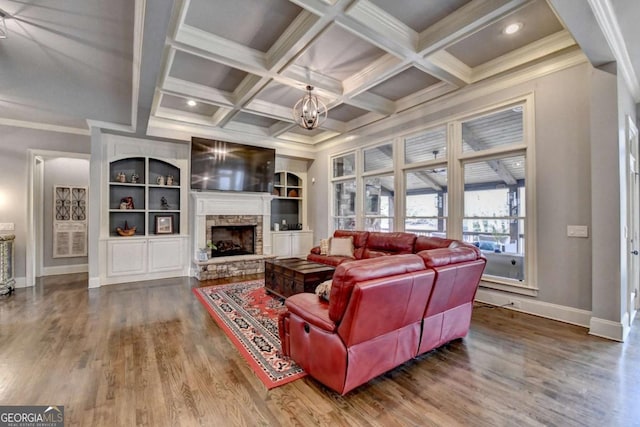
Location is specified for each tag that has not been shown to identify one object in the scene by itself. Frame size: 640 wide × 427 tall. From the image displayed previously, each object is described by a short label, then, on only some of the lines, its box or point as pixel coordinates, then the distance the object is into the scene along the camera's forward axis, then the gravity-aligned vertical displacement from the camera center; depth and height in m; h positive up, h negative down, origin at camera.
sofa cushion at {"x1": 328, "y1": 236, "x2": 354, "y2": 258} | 5.37 -0.60
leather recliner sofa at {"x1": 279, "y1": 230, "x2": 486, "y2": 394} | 1.96 -0.76
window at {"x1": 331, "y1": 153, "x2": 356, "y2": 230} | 6.73 +0.56
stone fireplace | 5.99 -0.36
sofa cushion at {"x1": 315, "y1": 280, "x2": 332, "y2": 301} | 2.40 -0.63
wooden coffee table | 3.90 -0.86
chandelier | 3.97 +1.38
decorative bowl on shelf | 5.66 -0.30
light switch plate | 3.33 -0.20
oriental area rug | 2.41 -1.27
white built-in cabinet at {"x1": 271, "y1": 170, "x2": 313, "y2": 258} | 7.46 -0.03
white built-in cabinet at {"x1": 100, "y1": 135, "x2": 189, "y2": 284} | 5.50 +0.13
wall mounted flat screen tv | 6.00 +1.07
